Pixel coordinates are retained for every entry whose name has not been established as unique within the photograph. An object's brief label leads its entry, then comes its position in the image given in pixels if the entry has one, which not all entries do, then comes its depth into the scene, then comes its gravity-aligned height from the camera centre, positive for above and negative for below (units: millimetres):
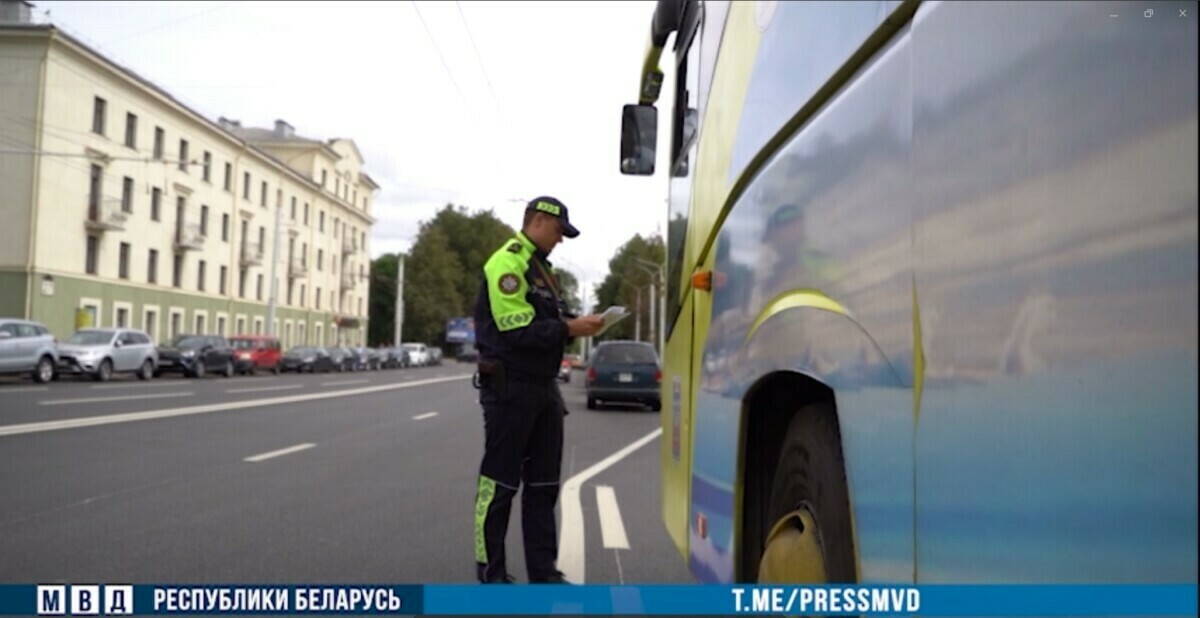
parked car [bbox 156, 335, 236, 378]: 32250 -700
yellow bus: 1023 +98
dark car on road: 20578 -568
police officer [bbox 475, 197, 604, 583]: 3893 -110
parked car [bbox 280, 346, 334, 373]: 44438 -997
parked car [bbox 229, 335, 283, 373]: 38844 -643
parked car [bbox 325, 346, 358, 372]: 48250 -934
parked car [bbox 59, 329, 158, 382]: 23734 -564
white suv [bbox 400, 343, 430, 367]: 66269 -826
